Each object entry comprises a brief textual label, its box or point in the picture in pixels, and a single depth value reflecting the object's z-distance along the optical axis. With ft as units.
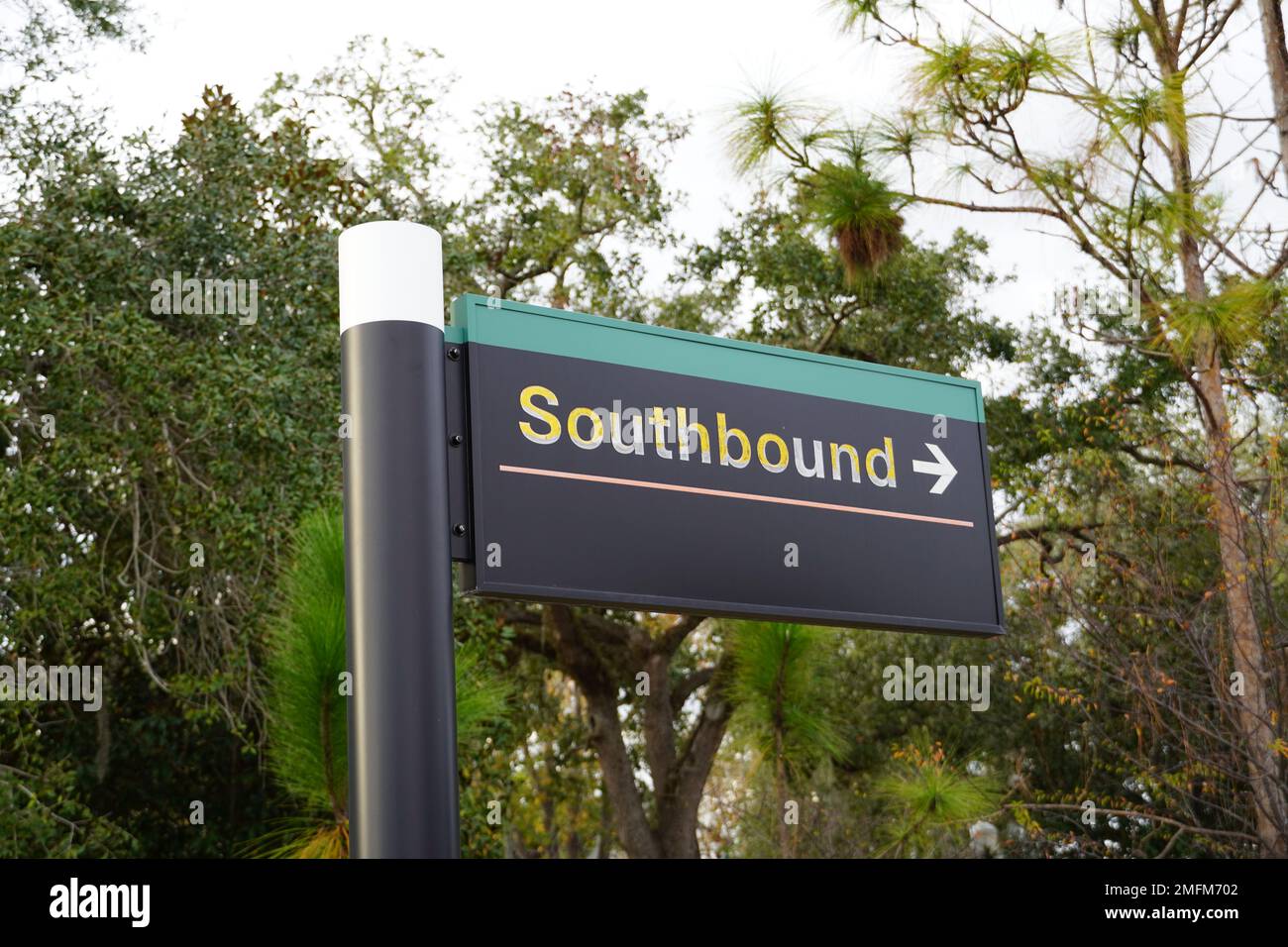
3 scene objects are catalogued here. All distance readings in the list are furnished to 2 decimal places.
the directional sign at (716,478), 6.50
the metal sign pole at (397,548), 5.39
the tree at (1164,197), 22.77
